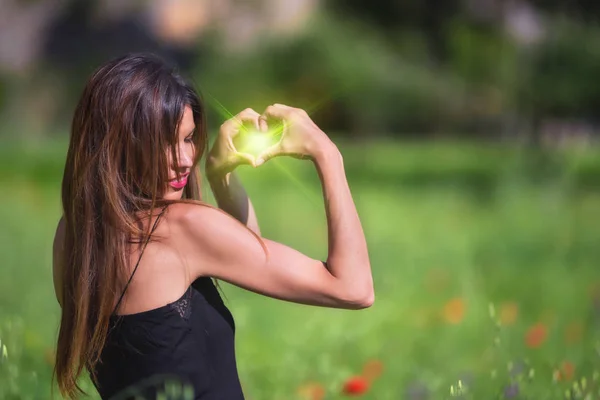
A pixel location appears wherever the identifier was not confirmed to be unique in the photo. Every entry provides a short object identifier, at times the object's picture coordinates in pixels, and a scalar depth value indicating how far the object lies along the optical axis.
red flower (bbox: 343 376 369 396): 5.76
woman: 3.78
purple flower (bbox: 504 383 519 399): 4.73
